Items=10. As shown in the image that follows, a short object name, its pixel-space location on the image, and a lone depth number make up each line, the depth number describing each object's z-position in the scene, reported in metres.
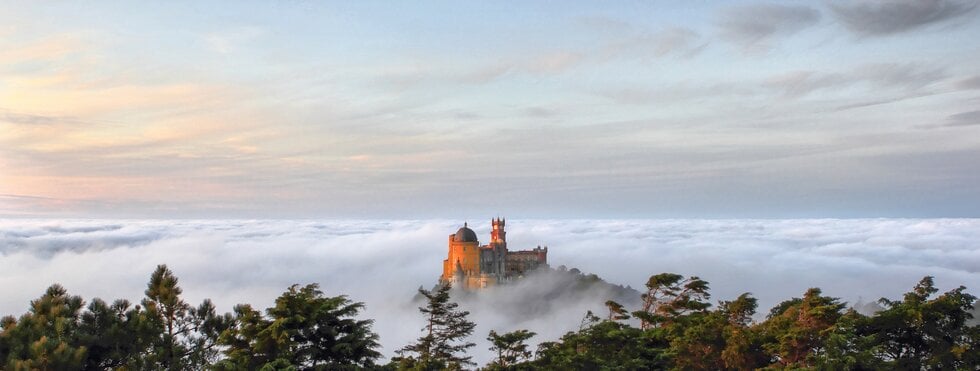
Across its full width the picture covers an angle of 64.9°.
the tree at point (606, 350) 22.73
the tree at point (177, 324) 19.59
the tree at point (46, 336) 16.58
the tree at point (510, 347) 22.39
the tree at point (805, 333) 22.47
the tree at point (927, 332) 21.05
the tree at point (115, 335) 18.69
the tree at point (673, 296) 32.25
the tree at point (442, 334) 24.12
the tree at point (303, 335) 19.12
